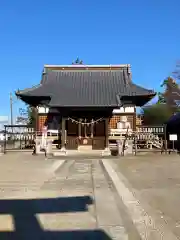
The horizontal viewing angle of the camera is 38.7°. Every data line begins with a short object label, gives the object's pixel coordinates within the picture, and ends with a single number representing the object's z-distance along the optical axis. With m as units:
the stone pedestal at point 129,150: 18.57
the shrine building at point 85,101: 20.19
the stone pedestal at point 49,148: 18.80
